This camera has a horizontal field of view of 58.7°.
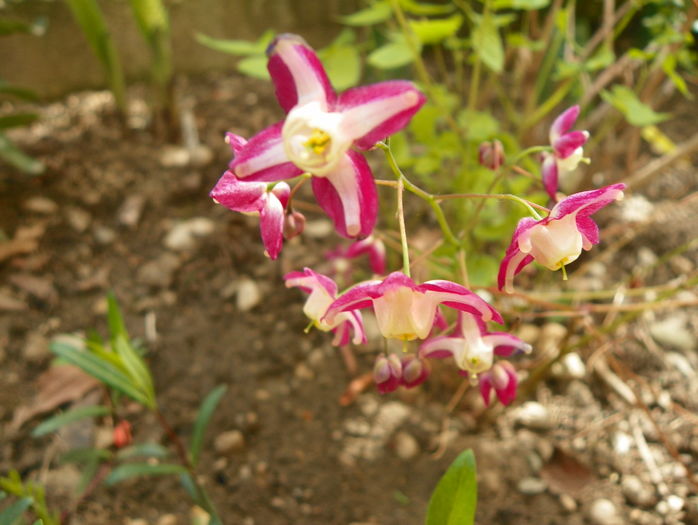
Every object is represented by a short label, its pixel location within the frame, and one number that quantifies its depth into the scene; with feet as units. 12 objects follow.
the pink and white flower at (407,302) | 0.26
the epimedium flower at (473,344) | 0.32
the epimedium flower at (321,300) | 0.31
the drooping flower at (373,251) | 0.41
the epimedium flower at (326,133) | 0.23
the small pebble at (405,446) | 0.52
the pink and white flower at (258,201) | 0.29
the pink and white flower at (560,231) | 0.26
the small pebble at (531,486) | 0.49
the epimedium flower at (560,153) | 0.33
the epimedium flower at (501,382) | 0.35
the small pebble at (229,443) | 0.52
